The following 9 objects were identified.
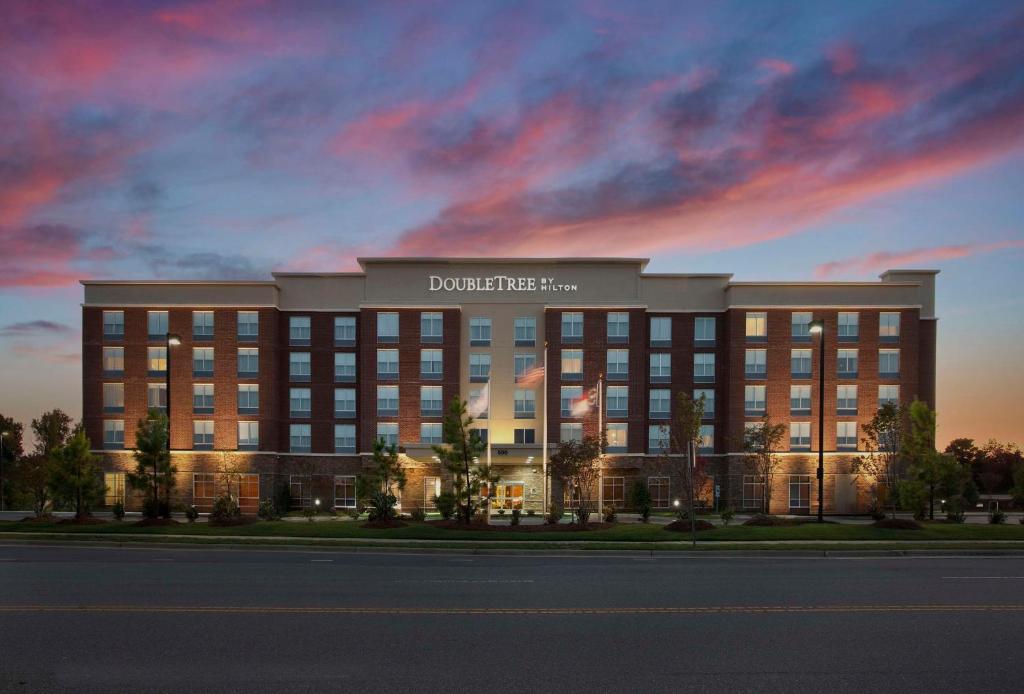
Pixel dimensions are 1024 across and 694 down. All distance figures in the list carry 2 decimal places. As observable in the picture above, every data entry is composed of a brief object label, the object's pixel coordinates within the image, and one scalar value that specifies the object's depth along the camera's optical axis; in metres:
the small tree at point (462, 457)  32.78
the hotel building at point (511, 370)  51.62
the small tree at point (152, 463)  34.62
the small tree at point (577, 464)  36.75
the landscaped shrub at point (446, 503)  32.44
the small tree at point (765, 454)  43.53
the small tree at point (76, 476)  33.19
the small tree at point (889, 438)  37.72
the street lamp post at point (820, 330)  32.91
